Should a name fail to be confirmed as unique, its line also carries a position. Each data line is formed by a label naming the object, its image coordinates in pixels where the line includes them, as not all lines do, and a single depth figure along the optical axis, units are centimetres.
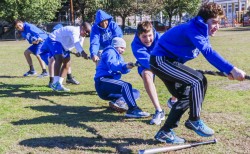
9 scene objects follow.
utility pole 4394
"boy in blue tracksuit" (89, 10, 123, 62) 774
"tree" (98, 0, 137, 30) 4538
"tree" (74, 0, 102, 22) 4663
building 6656
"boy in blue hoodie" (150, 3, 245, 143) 417
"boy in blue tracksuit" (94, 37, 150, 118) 592
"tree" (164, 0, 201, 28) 4759
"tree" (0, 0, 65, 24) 3925
